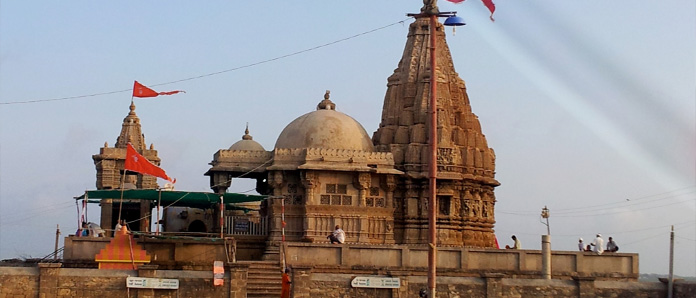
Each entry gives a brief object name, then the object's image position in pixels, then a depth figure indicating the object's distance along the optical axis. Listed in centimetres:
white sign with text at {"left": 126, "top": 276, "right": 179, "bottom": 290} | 3306
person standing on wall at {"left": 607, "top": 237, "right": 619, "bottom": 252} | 4262
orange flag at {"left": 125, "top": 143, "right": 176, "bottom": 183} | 3956
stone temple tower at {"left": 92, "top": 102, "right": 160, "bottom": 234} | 5134
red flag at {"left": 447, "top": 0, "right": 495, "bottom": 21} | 2824
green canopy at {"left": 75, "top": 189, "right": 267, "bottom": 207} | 3912
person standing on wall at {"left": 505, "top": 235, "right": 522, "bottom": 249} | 4444
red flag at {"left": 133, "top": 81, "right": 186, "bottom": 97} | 4062
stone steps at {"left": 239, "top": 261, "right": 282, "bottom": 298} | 3575
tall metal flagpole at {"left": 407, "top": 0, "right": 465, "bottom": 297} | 2730
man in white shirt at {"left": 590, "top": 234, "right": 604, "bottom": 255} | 4106
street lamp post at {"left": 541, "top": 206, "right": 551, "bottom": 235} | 4350
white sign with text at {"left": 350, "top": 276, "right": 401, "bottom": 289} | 3459
